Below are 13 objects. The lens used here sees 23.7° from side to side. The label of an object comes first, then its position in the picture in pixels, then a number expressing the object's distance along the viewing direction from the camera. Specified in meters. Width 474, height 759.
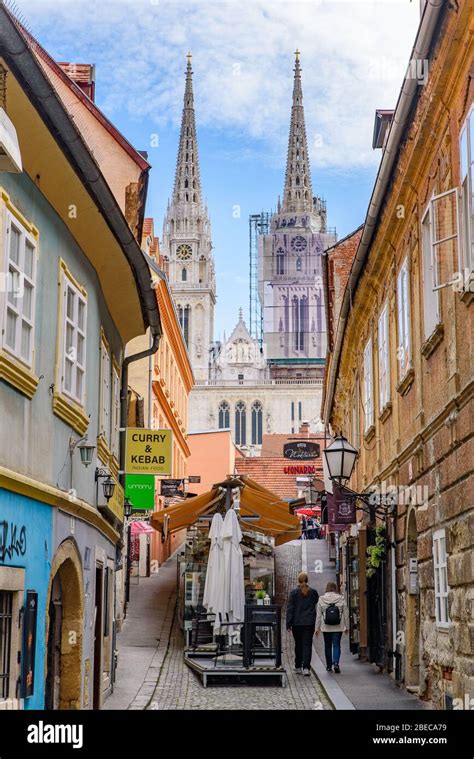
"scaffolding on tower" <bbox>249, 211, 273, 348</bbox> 124.88
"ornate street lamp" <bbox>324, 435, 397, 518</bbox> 14.66
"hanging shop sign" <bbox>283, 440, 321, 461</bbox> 38.94
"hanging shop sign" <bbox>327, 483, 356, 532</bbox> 16.66
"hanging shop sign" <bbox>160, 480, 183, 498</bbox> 32.50
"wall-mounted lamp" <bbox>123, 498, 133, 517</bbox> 20.98
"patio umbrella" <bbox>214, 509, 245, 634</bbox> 17.11
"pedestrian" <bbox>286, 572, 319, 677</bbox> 16.36
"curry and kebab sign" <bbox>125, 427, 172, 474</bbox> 16.16
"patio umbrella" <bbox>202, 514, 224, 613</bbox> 17.14
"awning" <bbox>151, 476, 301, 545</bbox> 20.38
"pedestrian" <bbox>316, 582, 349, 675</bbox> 16.50
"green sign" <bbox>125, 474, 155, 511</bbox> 21.55
